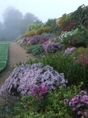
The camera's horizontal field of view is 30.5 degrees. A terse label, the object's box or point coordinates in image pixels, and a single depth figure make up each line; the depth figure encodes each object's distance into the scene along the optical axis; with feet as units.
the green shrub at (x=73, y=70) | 11.22
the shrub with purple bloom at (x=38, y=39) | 31.48
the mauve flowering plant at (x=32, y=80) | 10.22
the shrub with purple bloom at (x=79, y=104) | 7.85
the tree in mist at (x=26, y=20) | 106.23
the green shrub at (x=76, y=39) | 21.75
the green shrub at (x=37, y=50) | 24.63
